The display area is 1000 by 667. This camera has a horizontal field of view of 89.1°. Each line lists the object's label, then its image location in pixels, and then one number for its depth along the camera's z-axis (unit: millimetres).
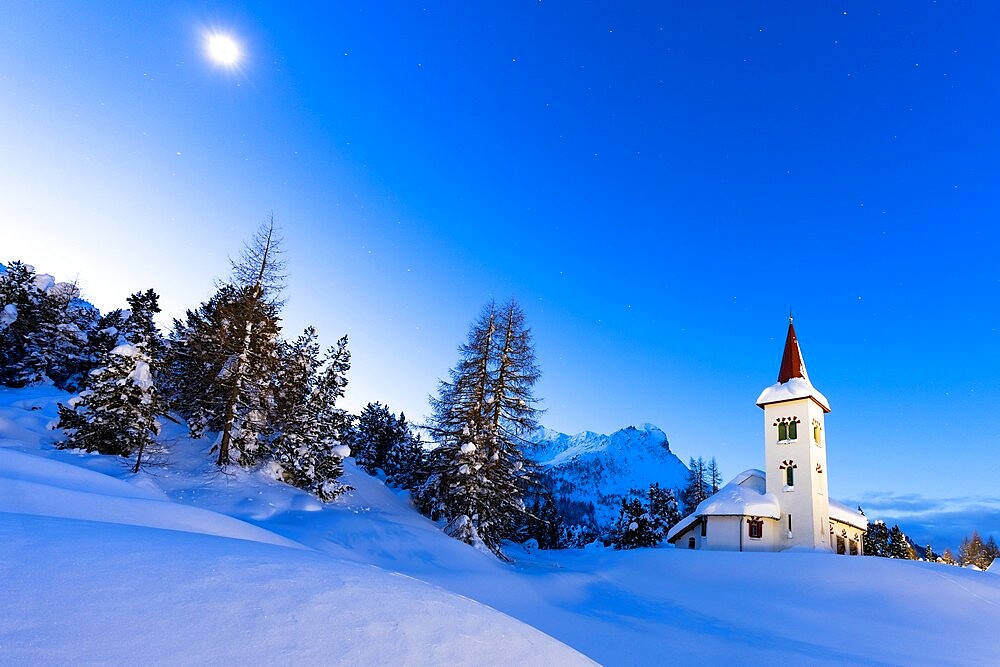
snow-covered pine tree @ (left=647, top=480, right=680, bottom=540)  49875
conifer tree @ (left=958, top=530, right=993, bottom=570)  82688
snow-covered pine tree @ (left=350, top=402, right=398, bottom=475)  47906
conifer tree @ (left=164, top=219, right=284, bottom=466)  21188
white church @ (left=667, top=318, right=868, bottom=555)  33250
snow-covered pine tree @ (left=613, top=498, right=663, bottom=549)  46719
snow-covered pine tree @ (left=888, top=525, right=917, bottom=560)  56469
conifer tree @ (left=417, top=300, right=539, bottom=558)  22578
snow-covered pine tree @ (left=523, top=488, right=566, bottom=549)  47750
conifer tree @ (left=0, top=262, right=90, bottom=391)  37250
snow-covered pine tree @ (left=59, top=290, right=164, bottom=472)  18609
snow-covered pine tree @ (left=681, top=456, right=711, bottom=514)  59531
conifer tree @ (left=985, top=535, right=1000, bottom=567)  87562
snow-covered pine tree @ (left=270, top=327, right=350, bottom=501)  23000
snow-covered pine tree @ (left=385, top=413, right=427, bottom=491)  43025
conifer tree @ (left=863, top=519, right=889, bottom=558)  52744
